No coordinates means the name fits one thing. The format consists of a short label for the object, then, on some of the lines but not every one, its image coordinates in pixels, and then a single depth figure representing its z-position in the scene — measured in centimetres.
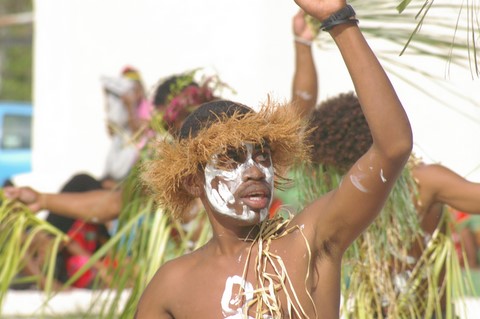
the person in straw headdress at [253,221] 502
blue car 2146
